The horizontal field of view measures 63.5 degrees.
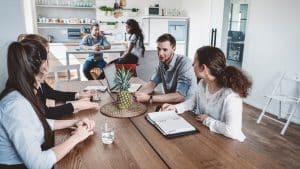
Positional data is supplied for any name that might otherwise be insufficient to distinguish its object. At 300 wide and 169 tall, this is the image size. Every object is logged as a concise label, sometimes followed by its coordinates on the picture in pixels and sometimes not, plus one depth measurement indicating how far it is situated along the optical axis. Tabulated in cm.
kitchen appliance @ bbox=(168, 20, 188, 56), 658
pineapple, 169
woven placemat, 168
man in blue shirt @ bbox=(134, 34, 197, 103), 201
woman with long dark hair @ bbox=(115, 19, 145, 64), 459
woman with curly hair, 143
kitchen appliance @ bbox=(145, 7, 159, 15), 646
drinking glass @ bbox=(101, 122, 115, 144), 128
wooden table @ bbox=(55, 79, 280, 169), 110
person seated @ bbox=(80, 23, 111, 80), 482
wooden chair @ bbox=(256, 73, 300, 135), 325
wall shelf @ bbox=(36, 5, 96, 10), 595
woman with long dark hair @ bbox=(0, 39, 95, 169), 103
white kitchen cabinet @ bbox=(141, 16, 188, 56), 645
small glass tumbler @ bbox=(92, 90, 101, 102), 200
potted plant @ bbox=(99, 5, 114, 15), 636
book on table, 140
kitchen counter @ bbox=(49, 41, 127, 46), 599
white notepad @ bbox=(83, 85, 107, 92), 227
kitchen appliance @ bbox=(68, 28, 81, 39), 636
